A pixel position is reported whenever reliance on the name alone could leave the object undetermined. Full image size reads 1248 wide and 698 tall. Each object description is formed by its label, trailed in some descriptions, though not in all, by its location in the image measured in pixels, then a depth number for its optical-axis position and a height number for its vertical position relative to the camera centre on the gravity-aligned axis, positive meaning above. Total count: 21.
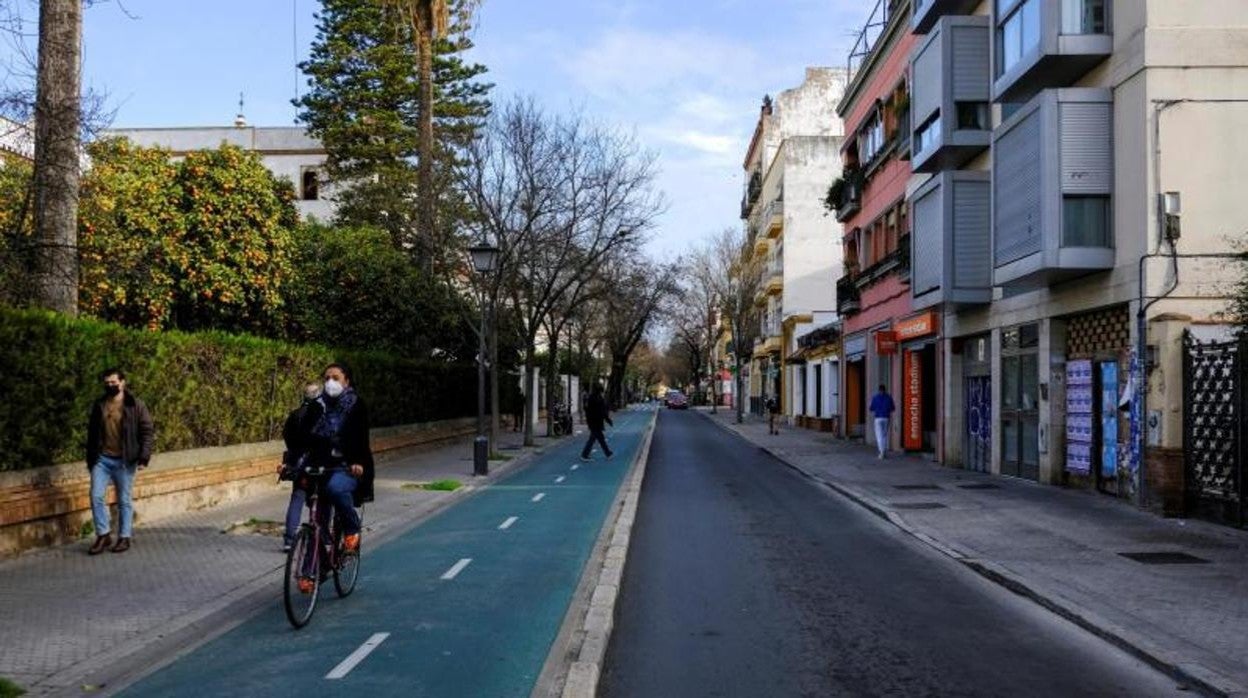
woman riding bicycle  8.14 -0.46
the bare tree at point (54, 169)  12.19 +2.40
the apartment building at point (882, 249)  27.28 +3.72
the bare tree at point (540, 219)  28.69 +4.43
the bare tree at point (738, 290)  57.16 +4.92
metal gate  12.38 -0.61
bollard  21.75 -1.57
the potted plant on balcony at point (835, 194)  34.80 +5.99
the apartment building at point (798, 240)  55.66 +7.64
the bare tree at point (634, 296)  36.66 +3.09
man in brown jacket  10.34 -0.64
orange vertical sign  27.61 -0.66
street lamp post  21.88 +0.13
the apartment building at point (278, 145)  49.47 +10.77
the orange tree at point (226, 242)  25.47 +3.32
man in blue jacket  25.88 -0.85
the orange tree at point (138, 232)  19.84 +3.21
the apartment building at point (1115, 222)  14.16 +2.19
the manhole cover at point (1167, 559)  10.48 -1.78
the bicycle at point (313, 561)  7.61 -1.35
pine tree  40.25 +10.79
